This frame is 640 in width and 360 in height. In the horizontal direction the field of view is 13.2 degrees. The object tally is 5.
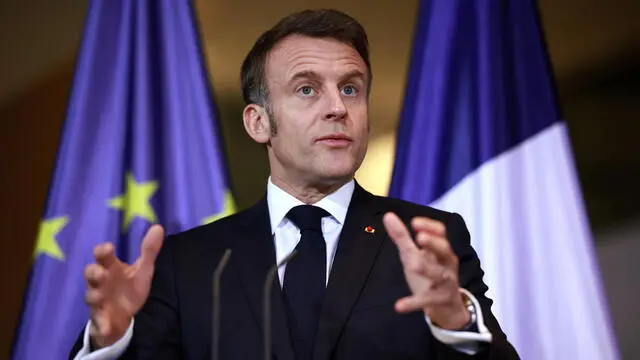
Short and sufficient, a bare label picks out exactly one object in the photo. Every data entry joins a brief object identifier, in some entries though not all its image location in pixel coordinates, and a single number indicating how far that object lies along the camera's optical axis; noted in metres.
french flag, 4.07
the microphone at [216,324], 3.43
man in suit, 3.56
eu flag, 4.13
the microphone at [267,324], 3.42
